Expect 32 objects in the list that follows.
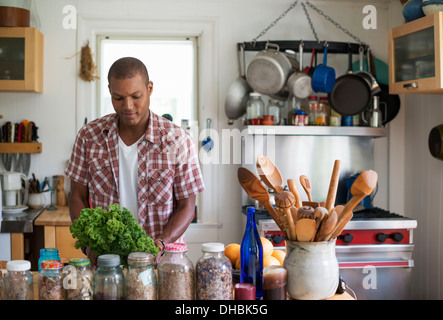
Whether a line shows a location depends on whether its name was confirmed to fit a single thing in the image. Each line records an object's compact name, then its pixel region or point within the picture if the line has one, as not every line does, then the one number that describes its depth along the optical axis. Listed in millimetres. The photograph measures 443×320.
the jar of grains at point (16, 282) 1124
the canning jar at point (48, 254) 1414
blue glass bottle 1308
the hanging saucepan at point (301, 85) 3266
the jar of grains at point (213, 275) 1154
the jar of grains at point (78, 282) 1135
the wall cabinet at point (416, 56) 2693
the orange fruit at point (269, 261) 1428
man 1995
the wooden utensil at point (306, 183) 1419
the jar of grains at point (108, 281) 1114
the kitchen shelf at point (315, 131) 3221
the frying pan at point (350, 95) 3273
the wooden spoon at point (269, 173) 1347
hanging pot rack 3455
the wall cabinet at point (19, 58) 3219
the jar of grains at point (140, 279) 1126
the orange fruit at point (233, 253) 1510
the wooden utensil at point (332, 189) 1312
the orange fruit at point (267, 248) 1499
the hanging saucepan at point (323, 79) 3223
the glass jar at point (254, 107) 3326
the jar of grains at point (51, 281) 1131
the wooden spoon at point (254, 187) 1285
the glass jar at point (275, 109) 3402
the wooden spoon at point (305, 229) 1229
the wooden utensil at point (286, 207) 1236
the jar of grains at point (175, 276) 1149
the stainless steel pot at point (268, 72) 3287
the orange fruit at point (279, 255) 1545
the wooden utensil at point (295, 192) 1371
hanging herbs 3414
